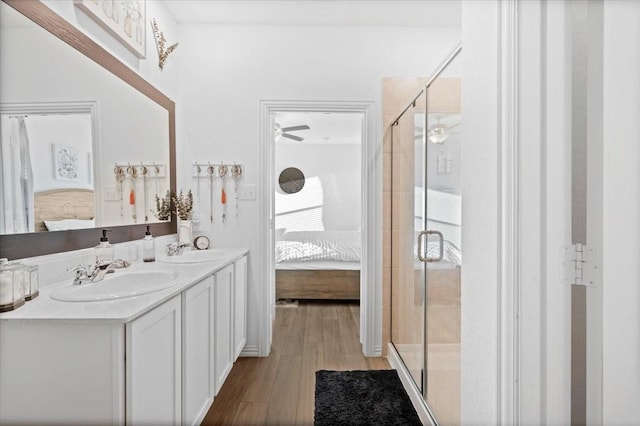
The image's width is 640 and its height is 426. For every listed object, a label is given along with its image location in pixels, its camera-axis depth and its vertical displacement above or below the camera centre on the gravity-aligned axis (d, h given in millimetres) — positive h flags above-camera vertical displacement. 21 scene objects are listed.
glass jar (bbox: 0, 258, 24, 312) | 994 -239
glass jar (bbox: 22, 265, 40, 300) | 1119 -254
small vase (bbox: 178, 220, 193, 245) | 2525 -173
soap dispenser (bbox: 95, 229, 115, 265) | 1543 -200
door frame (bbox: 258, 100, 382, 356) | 2668 +44
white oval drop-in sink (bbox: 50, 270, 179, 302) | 1130 -315
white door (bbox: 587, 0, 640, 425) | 674 -11
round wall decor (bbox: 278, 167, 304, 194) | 6512 +588
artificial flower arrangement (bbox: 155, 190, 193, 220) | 2417 +35
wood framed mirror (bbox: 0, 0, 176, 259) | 1239 +761
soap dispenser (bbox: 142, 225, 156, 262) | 1963 -236
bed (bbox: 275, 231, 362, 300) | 4078 -776
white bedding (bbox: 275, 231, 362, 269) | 4223 -538
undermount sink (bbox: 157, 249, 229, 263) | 2100 -326
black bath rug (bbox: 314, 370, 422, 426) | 1834 -1181
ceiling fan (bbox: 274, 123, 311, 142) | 4152 +1043
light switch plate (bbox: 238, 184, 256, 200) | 2676 +147
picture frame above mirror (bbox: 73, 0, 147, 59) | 1653 +1080
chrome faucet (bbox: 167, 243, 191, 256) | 2291 -276
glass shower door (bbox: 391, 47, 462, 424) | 1498 -176
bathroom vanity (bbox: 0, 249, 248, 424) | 968 -466
